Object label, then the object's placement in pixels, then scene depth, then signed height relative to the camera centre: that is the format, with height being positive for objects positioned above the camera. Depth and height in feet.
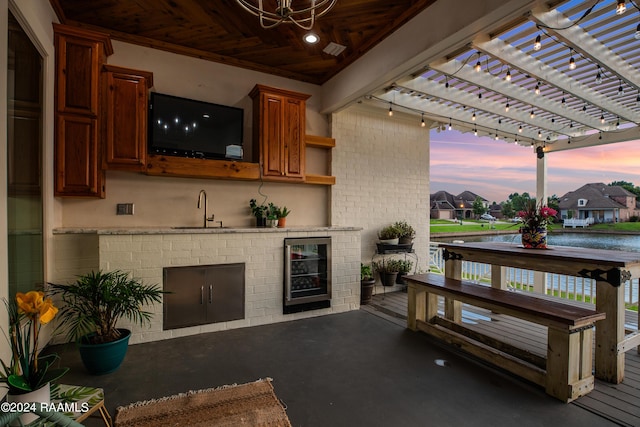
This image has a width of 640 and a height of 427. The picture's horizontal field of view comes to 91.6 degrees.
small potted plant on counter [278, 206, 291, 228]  13.74 -0.30
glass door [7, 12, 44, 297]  7.00 +1.17
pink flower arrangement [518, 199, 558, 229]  10.59 -0.14
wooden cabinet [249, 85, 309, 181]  13.08 +3.42
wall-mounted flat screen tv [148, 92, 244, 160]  11.44 +3.17
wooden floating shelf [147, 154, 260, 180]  11.33 +1.63
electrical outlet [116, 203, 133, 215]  11.54 +0.02
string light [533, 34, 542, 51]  8.16 +4.43
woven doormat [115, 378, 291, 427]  6.31 -4.29
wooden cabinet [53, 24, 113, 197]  9.80 +3.16
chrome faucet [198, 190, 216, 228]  12.80 +0.33
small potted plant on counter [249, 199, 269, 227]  13.51 -0.08
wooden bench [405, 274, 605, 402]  7.20 -3.37
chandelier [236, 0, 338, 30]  5.87 +3.81
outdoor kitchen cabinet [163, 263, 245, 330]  10.72 -3.04
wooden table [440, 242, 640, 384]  7.88 -1.77
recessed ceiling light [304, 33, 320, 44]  11.31 +6.38
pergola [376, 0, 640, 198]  8.75 +5.11
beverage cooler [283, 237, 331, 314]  12.63 -2.70
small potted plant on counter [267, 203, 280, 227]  13.28 -0.20
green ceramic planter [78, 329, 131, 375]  7.97 -3.80
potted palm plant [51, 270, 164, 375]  8.01 -2.79
